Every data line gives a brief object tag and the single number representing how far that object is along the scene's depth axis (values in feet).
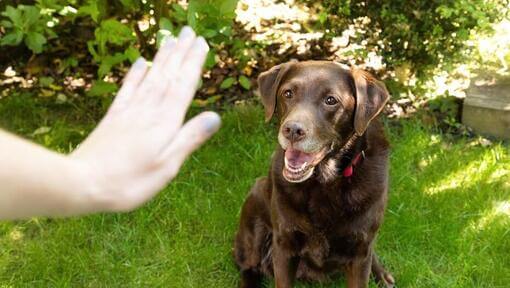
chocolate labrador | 9.34
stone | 15.03
